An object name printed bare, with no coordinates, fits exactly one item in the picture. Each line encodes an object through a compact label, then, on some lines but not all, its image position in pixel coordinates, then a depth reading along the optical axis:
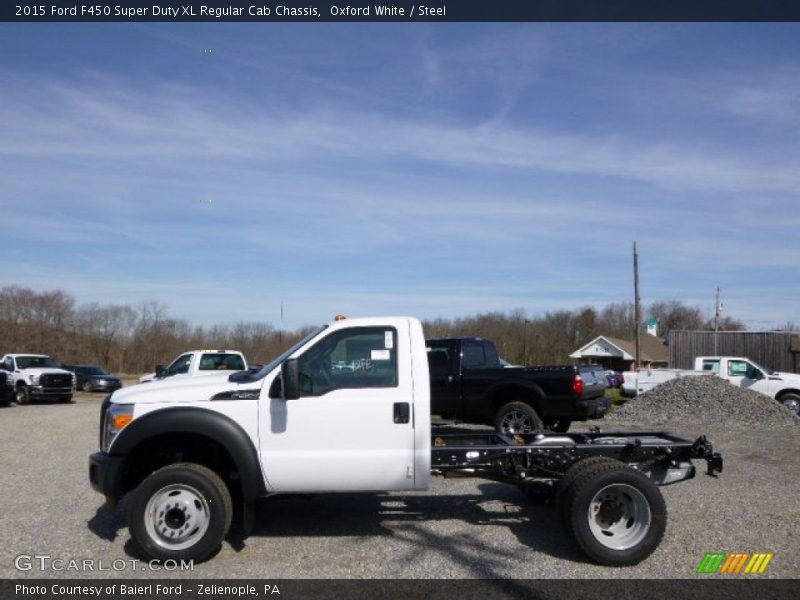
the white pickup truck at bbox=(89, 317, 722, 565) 6.09
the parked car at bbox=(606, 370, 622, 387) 27.71
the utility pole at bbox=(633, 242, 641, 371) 37.27
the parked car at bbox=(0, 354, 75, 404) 26.31
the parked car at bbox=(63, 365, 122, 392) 35.03
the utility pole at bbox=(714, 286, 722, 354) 64.66
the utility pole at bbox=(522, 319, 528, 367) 49.00
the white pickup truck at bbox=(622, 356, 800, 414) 21.34
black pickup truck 12.54
